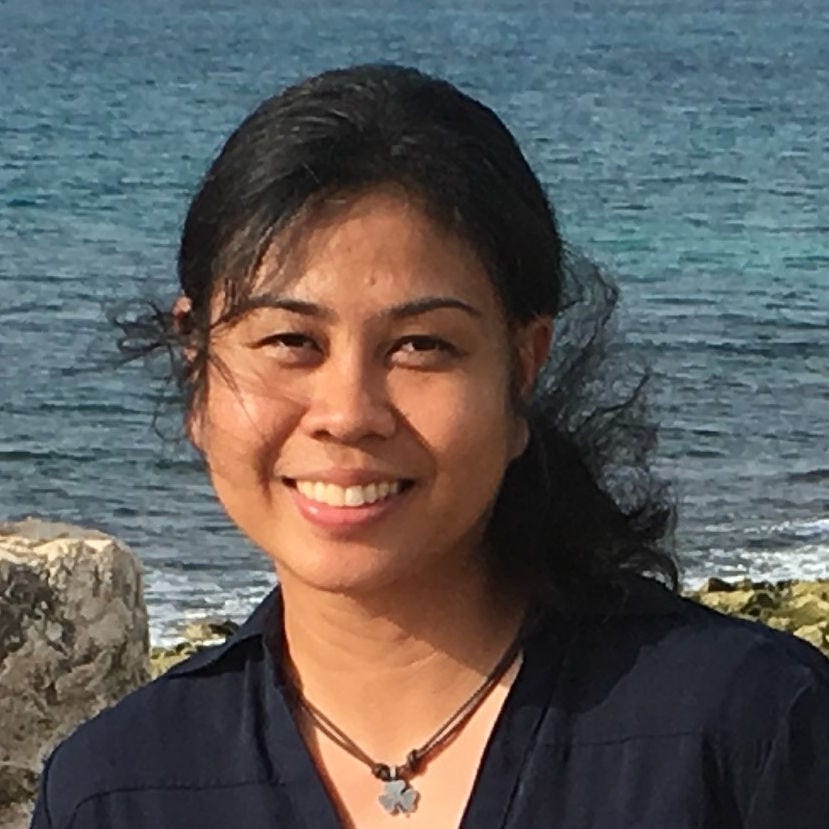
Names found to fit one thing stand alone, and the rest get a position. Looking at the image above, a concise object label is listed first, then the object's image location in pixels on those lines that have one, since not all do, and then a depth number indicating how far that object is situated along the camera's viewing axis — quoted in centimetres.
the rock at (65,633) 487
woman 266
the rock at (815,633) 729
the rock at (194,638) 776
